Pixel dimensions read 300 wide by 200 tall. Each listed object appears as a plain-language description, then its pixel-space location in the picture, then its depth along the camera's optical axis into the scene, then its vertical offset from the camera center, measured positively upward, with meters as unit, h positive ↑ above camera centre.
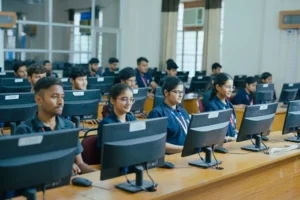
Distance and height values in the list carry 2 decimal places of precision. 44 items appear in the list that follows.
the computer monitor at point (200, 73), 9.51 -0.37
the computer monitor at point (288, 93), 6.30 -0.50
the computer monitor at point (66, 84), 5.23 -0.42
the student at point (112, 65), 9.03 -0.24
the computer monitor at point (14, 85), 5.22 -0.43
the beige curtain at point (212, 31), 9.90 +0.60
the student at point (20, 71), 6.53 -0.31
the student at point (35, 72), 4.96 -0.24
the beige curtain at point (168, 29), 10.88 +0.68
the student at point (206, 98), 4.11 -0.41
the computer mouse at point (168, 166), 2.70 -0.70
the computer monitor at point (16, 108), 3.50 -0.48
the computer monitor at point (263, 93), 5.62 -0.46
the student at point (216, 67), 8.94 -0.21
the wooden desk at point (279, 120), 5.86 -0.84
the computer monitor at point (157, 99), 4.73 -0.49
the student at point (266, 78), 7.05 -0.32
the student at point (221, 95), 3.75 -0.34
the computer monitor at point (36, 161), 1.66 -0.45
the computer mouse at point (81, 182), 2.26 -0.69
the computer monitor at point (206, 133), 2.59 -0.48
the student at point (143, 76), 7.49 -0.38
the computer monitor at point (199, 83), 7.77 -0.49
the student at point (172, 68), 7.86 -0.23
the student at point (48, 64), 8.23 -0.24
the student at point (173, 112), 3.26 -0.43
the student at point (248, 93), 5.89 -0.49
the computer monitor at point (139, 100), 4.48 -0.48
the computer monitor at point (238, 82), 8.37 -0.48
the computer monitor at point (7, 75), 6.84 -0.40
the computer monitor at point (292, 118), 3.46 -0.47
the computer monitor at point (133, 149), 2.08 -0.48
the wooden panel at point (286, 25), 8.47 +0.77
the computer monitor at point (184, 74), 9.02 -0.41
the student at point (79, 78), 4.68 -0.28
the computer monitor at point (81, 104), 3.77 -0.47
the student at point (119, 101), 2.89 -0.33
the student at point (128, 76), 5.08 -0.27
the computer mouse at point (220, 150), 3.20 -0.70
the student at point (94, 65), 8.39 -0.24
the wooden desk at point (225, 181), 2.18 -0.71
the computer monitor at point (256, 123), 3.08 -0.48
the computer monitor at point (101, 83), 5.91 -0.42
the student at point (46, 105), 2.47 -0.31
